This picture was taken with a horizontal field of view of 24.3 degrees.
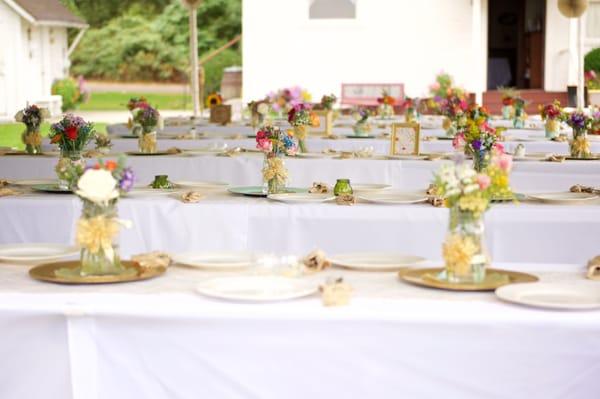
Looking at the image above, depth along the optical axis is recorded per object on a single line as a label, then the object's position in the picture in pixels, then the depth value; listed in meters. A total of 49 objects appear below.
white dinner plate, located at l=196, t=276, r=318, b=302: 3.19
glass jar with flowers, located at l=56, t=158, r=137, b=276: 3.34
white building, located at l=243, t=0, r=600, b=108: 19.79
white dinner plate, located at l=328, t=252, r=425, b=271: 3.63
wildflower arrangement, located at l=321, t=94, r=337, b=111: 10.88
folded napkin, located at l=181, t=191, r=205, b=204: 5.35
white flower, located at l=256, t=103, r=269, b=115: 10.30
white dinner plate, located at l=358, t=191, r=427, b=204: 5.29
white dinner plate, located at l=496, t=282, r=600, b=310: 3.09
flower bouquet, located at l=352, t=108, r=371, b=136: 10.08
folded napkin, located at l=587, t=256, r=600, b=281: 3.48
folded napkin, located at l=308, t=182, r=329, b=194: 5.60
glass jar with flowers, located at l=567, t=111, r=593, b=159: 7.30
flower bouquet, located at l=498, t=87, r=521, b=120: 12.17
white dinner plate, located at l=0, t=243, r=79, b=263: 3.79
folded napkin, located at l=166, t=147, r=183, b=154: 7.87
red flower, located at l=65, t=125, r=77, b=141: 5.65
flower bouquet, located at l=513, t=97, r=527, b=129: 11.31
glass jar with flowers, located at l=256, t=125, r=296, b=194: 5.41
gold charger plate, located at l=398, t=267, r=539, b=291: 3.30
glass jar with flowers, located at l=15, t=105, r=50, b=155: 7.58
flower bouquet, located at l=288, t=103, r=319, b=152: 7.62
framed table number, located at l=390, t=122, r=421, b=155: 7.51
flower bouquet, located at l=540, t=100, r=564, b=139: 9.37
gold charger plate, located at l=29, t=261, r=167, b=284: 3.42
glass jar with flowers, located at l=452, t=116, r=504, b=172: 5.48
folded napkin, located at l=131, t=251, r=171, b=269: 3.60
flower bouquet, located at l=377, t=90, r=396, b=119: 13.46
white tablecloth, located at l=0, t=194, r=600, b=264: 5.21
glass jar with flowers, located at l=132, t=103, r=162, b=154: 7.67
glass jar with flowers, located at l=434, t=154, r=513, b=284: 3.29
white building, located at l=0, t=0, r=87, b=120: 30.88
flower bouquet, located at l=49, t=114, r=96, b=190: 5.66
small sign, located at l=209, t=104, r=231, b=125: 12.07
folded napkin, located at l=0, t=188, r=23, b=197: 5.58
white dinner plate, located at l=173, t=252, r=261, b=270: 3.64
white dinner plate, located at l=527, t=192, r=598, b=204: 5.29
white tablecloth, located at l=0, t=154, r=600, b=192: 7.02
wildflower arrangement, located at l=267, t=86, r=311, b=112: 13.14
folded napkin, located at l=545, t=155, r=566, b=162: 7.17
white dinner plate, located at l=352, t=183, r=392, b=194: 5.76
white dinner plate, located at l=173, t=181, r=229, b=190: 5.92
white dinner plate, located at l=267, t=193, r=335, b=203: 5.35
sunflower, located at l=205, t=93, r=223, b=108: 12.50
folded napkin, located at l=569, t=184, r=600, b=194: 5.61
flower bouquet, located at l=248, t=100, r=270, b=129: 11.03
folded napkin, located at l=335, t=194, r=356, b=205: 5.31
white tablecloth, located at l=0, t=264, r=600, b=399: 3.11
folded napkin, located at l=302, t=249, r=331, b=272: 3.59
